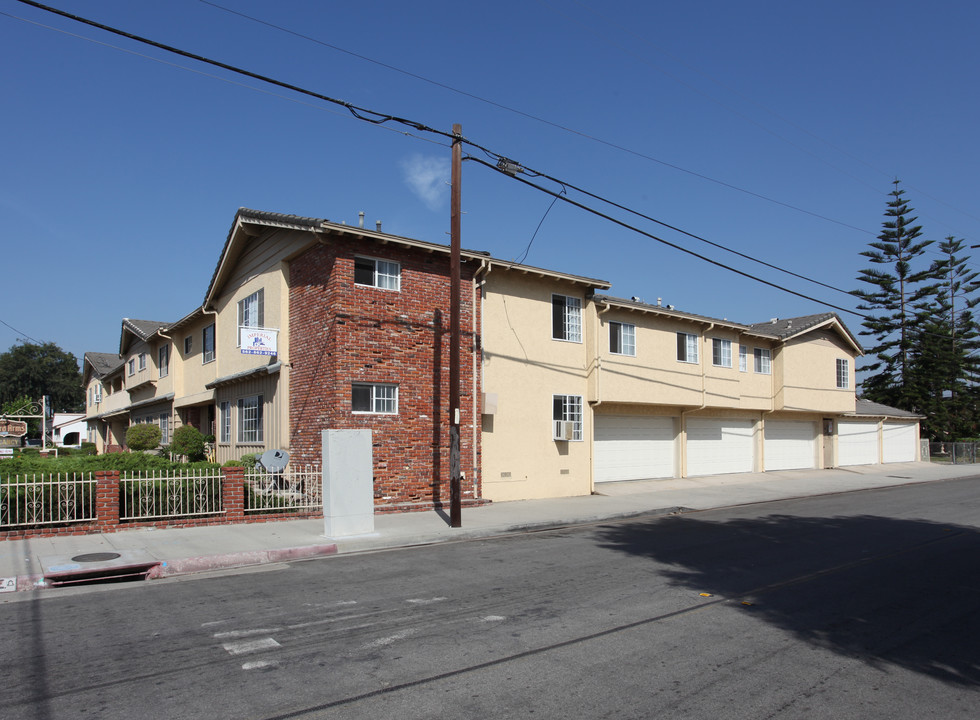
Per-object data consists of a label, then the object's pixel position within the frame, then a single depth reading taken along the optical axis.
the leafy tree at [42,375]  91.69
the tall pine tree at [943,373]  51.84
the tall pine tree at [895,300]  53.25
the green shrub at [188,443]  22.75
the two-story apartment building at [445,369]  17.11
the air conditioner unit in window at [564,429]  20.73
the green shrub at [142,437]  27.77
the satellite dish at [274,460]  16.58
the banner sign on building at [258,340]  17.70
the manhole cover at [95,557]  10.62
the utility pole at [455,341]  14.62
